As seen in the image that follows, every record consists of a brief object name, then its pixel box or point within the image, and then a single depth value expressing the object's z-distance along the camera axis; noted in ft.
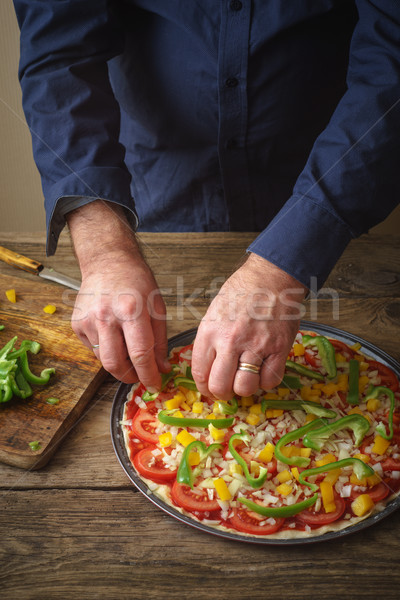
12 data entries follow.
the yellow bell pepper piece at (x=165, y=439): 3.92
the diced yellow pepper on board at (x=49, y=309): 5.31
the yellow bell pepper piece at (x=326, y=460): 3.73
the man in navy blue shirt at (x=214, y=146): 3.95
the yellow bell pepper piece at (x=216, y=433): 3.90
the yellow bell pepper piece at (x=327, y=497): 3.46
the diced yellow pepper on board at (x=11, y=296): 5.45
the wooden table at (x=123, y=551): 3.11
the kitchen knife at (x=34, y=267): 5.58
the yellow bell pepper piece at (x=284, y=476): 3.65
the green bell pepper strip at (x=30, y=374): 4.38
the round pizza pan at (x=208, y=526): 3.29
